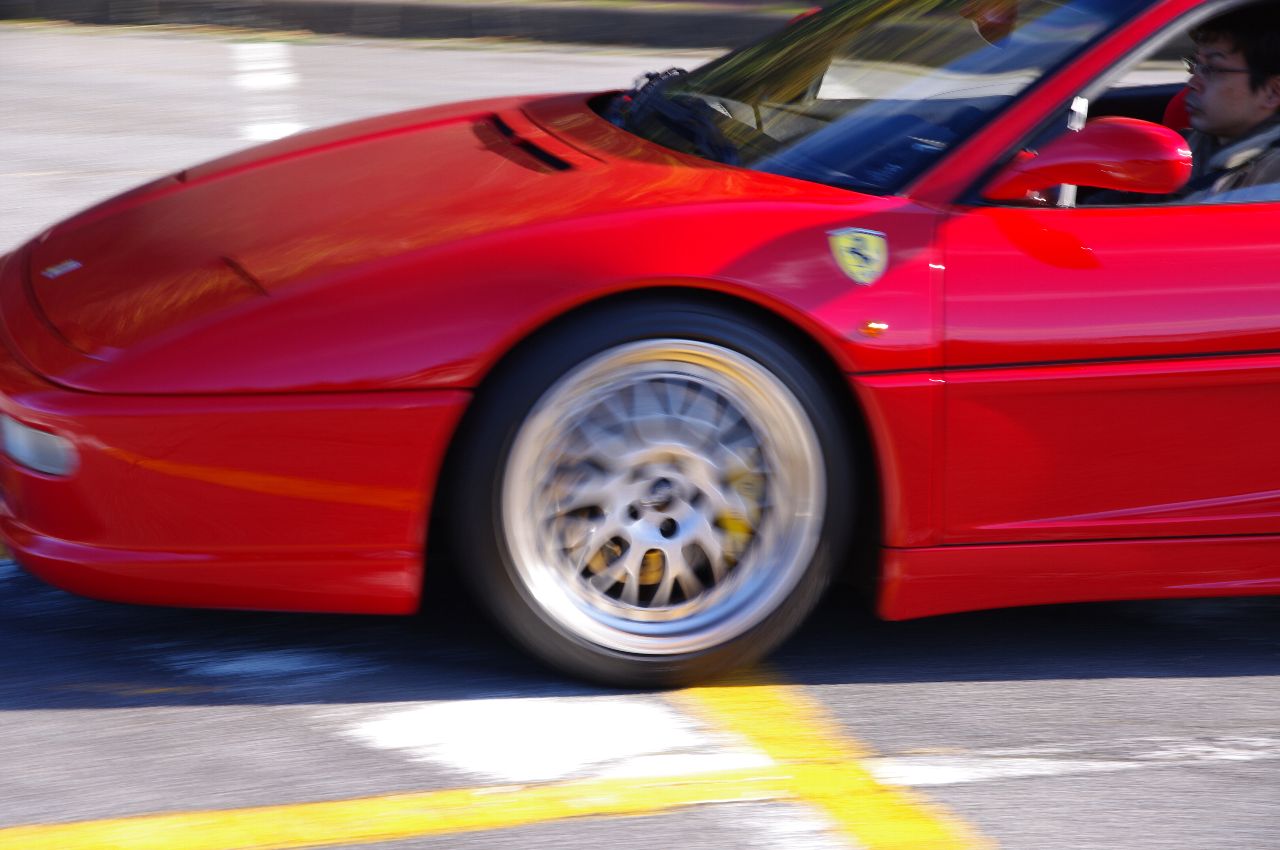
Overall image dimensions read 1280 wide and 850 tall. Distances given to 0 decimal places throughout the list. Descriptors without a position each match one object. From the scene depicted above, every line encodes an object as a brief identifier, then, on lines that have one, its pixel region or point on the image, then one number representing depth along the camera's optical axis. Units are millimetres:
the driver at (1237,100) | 6551
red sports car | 5734
